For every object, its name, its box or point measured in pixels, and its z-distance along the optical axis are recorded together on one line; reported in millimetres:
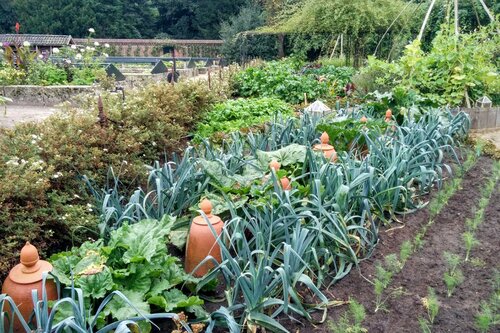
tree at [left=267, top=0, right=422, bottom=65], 11492
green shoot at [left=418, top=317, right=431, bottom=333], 2115
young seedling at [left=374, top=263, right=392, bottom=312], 2329
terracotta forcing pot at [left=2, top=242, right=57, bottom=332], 1908
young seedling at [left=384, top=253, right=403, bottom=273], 2674
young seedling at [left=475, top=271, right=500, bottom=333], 2131
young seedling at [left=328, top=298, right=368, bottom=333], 2084
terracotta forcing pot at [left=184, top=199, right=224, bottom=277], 2420
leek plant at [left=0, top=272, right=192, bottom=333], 1653
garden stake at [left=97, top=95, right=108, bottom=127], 3541
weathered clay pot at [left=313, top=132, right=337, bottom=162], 3671
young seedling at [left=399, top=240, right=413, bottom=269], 2770
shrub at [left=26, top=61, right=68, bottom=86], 8242
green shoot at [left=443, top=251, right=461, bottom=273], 2699
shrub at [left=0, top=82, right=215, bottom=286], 2336
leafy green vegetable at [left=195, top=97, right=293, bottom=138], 5160
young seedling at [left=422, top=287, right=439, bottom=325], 2202
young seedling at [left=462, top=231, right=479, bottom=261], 2882
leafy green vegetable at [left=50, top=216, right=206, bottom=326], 1980
